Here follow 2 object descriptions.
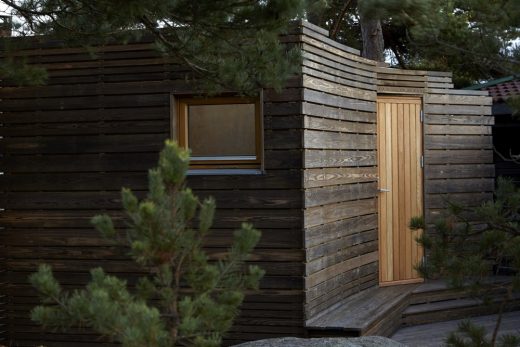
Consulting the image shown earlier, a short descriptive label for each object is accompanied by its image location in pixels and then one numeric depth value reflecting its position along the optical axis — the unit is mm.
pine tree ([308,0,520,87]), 3893
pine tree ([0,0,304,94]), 5520
